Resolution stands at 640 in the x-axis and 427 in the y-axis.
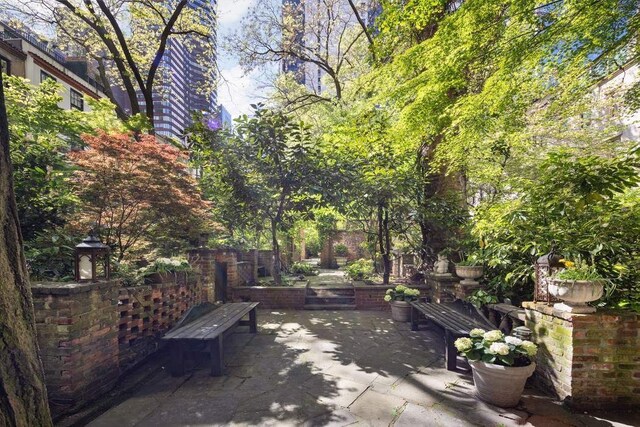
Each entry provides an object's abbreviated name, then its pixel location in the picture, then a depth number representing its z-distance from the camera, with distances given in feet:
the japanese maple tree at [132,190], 14.01
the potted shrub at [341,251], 51.77
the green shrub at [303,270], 35.97
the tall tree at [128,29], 29.71
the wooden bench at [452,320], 11.82
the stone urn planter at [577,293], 8.59
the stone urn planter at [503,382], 9.05
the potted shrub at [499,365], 9.11
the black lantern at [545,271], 10.21
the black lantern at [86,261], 9.99
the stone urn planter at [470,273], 15.93
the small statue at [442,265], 20.44
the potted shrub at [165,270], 14.34
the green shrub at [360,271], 29.01
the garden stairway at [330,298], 22.96
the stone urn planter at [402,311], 19.17
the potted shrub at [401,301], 19.21
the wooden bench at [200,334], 11.10
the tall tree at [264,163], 20.49
